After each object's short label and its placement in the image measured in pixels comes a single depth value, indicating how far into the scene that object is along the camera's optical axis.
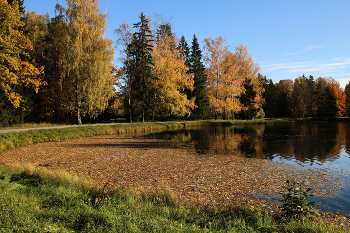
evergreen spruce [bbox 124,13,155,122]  39.37
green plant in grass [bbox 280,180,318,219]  5.26
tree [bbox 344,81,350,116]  66.09
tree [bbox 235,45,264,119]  52.53
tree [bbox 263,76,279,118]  73.38
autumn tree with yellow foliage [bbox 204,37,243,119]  48.08
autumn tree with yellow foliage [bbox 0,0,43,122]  22.83
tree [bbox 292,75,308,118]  69.81
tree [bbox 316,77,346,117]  67.06
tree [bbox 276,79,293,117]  79.32
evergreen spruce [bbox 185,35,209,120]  49.56
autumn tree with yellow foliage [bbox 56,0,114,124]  31.42
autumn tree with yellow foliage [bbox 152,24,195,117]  41.43
